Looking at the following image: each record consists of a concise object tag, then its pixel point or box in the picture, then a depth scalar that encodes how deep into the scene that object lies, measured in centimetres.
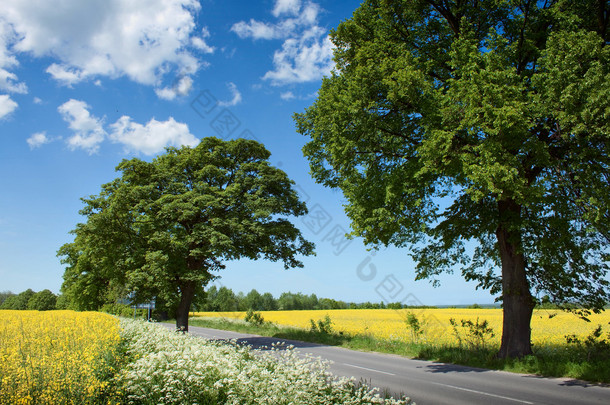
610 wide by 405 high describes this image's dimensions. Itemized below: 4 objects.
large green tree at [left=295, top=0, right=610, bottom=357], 942
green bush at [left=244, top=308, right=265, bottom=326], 3574
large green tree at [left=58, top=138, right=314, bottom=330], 2034
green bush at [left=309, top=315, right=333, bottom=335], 2473
